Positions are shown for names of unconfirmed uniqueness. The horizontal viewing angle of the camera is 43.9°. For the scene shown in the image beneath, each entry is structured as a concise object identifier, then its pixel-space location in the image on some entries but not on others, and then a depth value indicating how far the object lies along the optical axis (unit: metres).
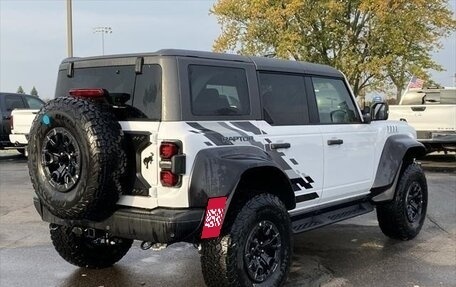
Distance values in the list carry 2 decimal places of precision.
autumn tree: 29.48
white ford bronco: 3.91
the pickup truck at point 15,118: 13.93
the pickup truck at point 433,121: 12.67
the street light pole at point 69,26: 17.69
